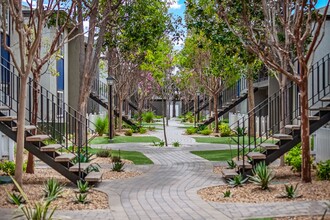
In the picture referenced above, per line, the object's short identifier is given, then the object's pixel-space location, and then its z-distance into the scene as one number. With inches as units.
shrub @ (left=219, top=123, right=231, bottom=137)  1168.8
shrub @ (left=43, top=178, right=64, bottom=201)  365.5
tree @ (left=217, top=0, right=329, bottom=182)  417.4
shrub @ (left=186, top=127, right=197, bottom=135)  1288.6
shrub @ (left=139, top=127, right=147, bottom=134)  1306.6
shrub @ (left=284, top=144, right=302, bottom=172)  500.0
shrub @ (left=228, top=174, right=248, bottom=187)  435.2
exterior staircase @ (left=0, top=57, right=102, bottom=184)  438.6
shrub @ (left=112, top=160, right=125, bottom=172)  540.7
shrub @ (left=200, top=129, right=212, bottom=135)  1245.1
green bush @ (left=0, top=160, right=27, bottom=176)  495.1
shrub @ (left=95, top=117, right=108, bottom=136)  1102.4
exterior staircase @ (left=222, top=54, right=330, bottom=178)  474.0
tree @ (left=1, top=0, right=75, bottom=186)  378.0
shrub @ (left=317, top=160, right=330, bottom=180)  448.5
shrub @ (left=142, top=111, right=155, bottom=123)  1855.3
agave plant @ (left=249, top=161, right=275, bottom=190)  404.5
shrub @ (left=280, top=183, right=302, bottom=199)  371.2
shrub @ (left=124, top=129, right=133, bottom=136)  1208.2
